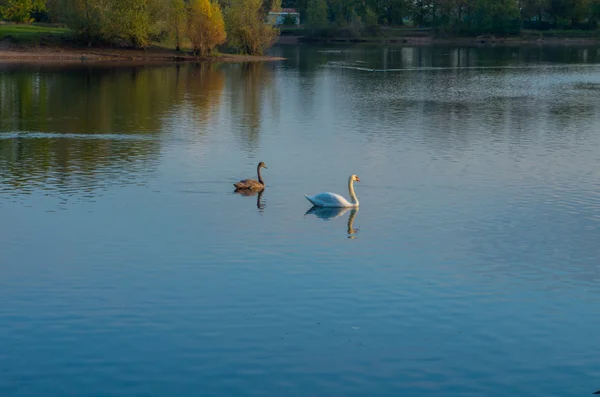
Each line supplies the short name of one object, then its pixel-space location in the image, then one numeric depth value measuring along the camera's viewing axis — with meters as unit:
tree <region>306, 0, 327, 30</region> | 170.00
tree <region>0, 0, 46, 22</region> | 109.06
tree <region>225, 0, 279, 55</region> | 108.94
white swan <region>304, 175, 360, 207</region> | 29.12
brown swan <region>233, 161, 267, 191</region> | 31.50
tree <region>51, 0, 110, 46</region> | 100.12
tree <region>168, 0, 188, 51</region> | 103.00
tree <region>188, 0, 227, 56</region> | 102.44
